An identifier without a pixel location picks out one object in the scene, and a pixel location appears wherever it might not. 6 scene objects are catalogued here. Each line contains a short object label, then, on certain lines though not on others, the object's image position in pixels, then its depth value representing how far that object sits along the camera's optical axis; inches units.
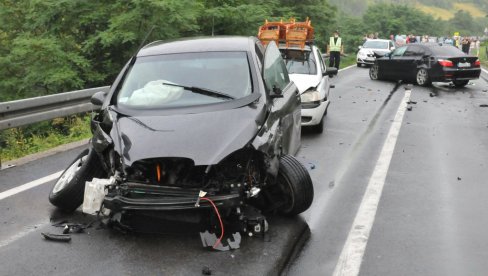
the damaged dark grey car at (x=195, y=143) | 172.1
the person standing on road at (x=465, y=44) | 1604.3
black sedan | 740.0
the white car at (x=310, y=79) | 384.5
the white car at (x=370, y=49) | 1182.9
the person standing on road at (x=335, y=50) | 962.1
